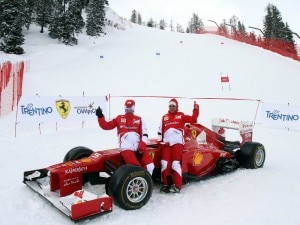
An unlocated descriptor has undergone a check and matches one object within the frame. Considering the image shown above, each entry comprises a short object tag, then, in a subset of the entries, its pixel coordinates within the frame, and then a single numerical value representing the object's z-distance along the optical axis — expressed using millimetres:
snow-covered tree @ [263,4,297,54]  57156
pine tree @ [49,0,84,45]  38281
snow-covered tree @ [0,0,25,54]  31672
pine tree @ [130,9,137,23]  120938
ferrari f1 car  5438
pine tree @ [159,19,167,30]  139625
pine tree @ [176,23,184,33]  156750
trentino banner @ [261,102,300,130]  13156
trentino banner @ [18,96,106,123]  10992
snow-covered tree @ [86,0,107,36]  46406
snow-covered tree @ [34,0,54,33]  42744
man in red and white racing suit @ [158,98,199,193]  6668
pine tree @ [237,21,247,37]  117500
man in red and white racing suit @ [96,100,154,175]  6461
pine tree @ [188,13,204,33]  124750
